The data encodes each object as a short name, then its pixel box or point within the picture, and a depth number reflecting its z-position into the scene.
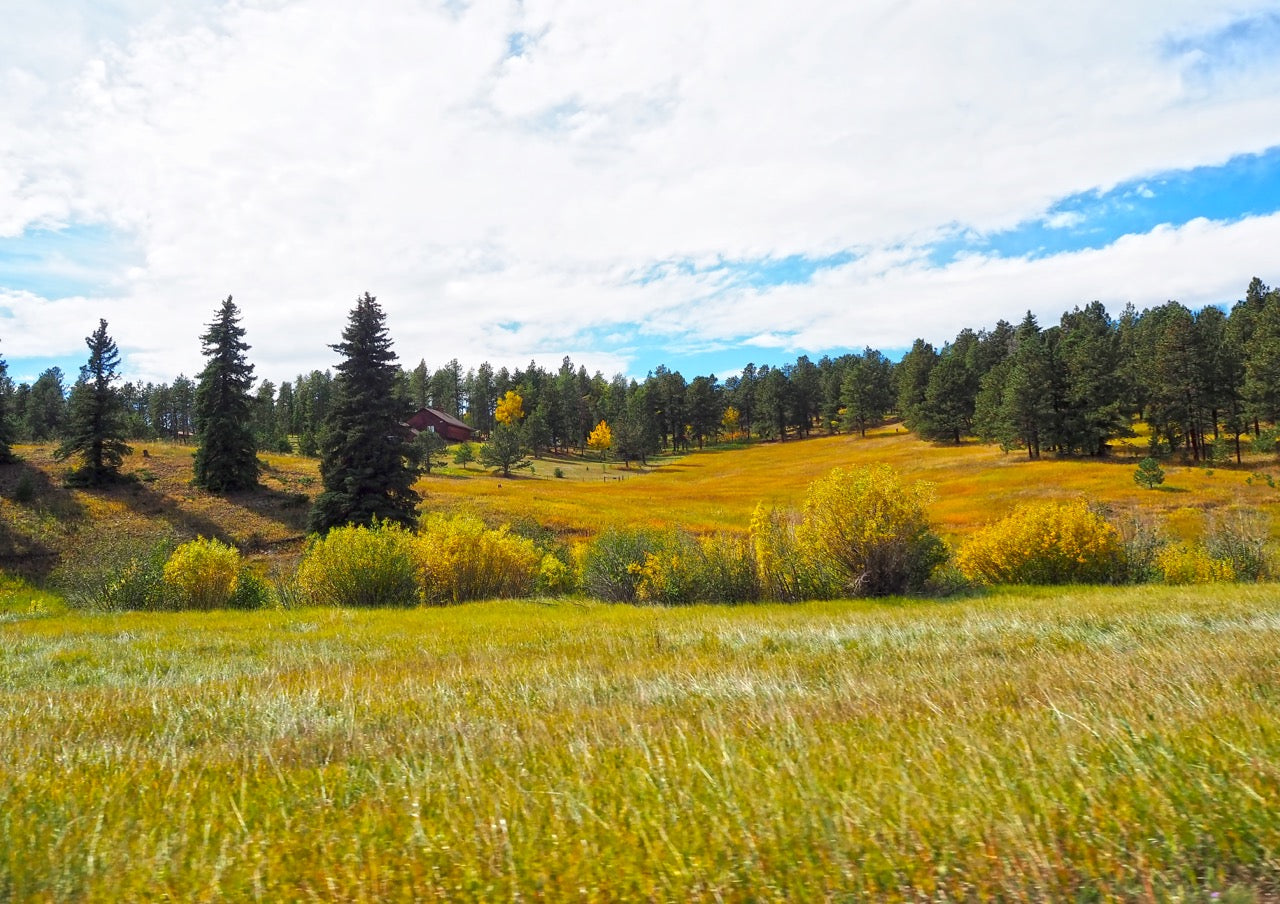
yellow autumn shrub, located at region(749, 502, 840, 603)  16.42
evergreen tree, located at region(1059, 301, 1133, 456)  56.81
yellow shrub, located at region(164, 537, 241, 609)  18.42
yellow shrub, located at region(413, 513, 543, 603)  19.11
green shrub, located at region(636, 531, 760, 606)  16.97
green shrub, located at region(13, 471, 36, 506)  36.75
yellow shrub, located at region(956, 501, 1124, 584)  17.22
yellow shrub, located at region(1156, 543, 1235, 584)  17.28
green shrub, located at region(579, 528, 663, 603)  18.00
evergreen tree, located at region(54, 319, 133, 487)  38.97
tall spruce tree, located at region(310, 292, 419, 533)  29.59
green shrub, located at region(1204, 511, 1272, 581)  18.30
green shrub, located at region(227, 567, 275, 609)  19.20
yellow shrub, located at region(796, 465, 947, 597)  15.83
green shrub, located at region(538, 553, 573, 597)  20.95
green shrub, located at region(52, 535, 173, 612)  18.45
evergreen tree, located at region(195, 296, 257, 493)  40.62
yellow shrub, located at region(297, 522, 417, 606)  17.95
